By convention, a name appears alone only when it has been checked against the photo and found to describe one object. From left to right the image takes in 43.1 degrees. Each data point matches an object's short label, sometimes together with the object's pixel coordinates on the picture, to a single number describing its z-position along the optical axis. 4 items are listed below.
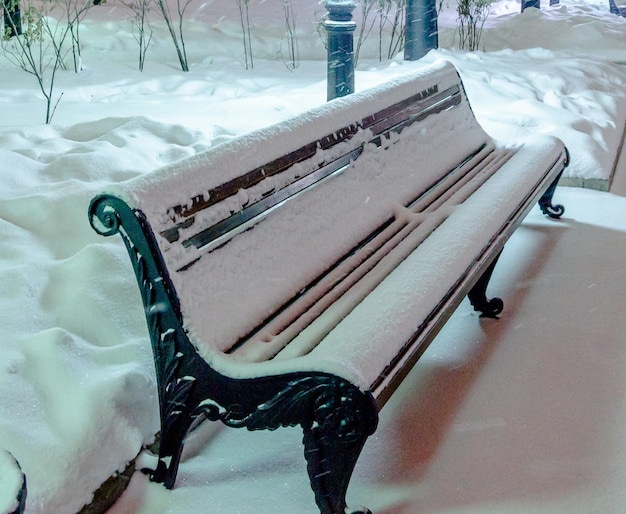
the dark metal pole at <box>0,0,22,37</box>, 8.23
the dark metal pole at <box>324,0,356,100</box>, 6.11
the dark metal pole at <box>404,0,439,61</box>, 9.67
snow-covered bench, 2.02
